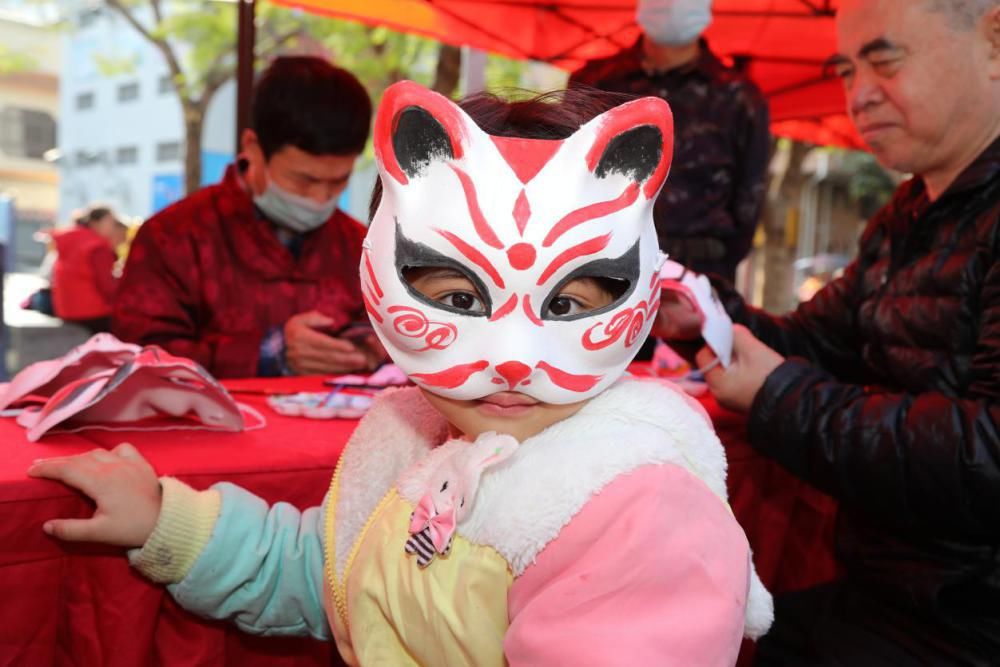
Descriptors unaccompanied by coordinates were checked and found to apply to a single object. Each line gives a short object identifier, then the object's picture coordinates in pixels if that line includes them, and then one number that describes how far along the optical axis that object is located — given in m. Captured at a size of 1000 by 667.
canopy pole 3.37
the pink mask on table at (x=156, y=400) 1.34
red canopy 4.09
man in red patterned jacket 2.13
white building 8.97
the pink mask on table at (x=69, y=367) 1.39
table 1.07
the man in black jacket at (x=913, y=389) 1.32
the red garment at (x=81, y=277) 4.96
